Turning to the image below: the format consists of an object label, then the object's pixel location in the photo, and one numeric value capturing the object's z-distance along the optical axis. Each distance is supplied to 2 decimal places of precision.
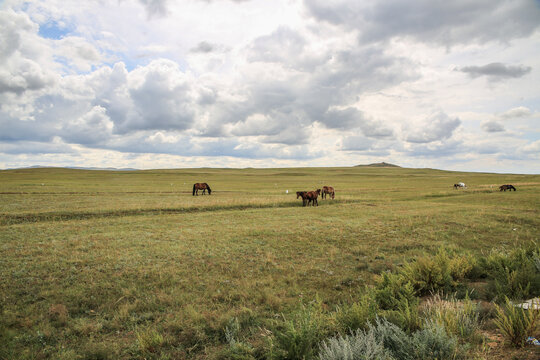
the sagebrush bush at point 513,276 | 6.02
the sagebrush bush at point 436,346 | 3.67
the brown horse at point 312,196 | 29.91
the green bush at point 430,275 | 7.28
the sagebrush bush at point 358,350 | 3.66
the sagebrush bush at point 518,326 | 3.90
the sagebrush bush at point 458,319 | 4.28
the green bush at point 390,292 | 6.18
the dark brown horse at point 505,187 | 38.59
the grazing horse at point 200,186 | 40.53
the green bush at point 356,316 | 4.98
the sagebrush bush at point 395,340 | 3.90
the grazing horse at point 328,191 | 34.83
